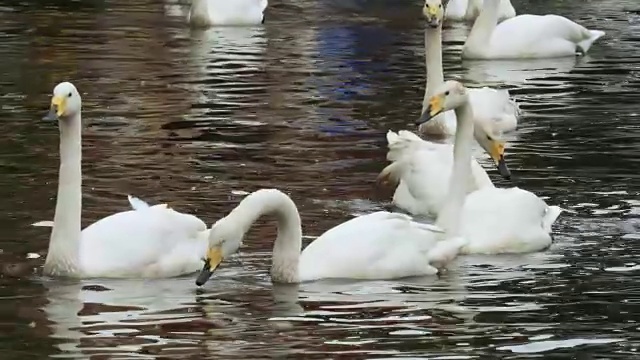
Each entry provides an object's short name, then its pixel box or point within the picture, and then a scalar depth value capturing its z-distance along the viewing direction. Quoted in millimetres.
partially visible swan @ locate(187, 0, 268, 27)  24828
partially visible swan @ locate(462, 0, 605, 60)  21766
